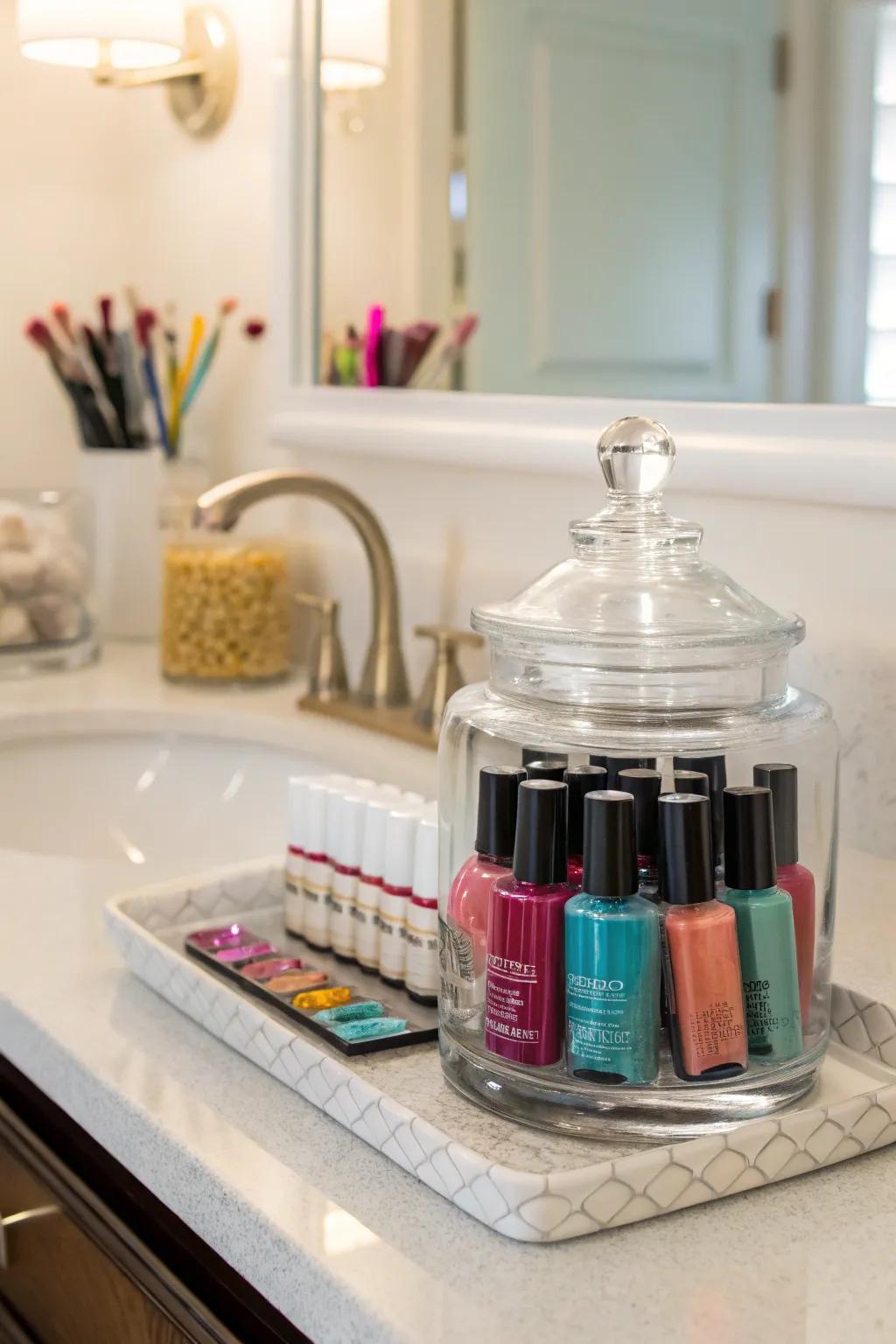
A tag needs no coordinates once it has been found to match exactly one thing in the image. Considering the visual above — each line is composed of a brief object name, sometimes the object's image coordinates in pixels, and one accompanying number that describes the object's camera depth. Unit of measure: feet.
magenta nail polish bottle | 1.90
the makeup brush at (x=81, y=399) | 5.30
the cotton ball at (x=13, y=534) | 4.80
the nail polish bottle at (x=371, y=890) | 2.51
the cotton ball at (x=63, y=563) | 4.87
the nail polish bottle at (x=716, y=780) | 2.05
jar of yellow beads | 4.63
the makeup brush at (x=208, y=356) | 5.24
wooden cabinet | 2.18
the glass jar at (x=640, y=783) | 1.90
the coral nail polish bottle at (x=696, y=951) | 1.85
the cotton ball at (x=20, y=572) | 4.78
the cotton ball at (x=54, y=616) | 4.89
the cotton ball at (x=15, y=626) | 4.83
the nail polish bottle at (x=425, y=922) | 2.37
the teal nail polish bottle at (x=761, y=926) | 1.92
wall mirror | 3.09
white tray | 1.76
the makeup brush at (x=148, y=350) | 5.26
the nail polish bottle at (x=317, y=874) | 2.62
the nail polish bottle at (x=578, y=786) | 2.05
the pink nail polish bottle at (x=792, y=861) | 2.04
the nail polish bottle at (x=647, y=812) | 1.98
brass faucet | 3.89
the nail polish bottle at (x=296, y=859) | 2.68
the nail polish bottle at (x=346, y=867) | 2.57
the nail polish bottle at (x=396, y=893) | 2.44
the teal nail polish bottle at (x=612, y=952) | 1.84
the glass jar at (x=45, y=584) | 4.82
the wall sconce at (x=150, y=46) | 4.83
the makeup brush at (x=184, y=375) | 5.19
